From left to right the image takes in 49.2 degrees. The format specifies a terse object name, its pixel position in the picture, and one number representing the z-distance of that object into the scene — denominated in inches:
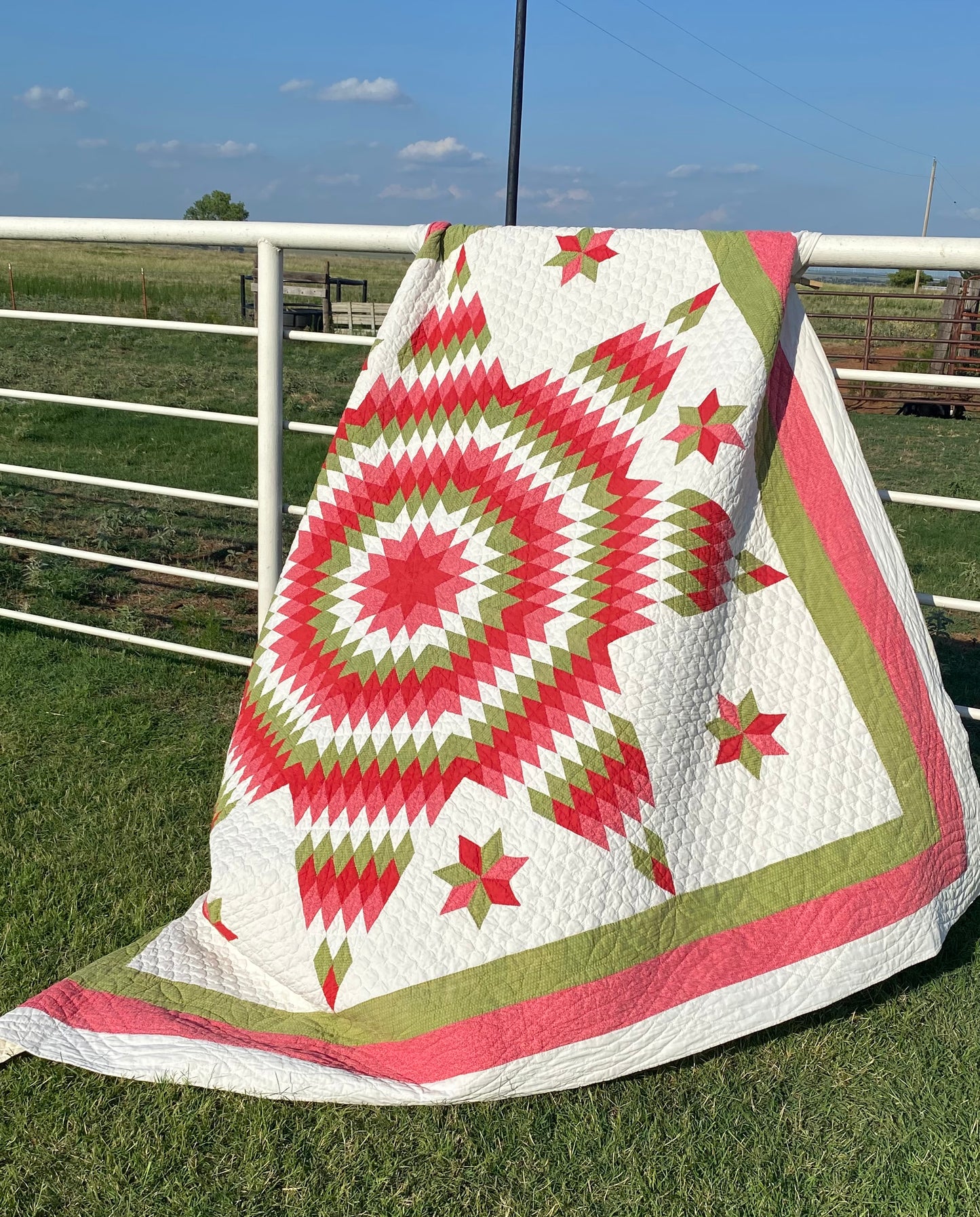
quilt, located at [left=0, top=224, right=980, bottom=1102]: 59.8
